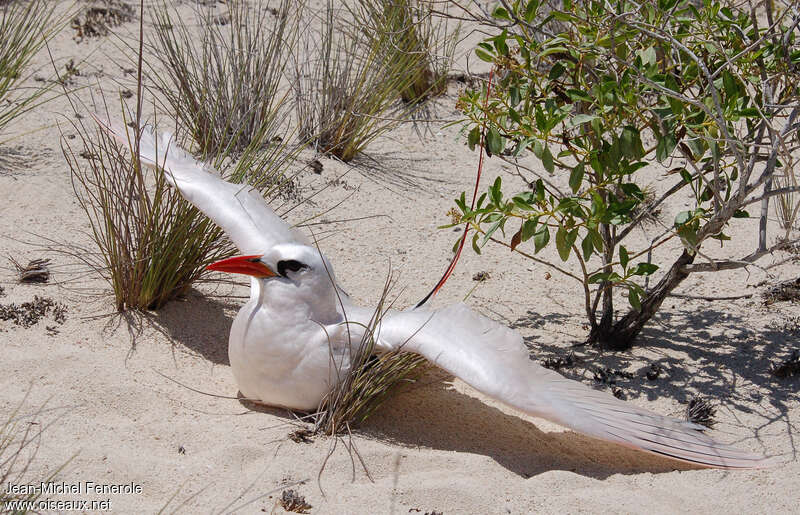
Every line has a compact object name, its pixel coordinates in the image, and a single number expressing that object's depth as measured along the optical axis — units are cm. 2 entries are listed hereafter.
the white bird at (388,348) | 270
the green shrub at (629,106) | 294
